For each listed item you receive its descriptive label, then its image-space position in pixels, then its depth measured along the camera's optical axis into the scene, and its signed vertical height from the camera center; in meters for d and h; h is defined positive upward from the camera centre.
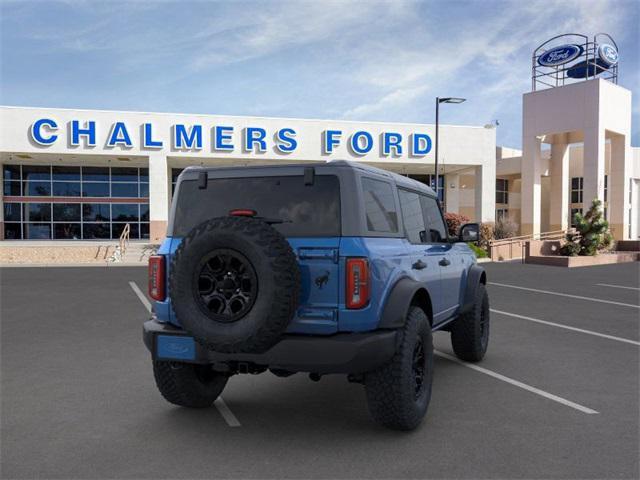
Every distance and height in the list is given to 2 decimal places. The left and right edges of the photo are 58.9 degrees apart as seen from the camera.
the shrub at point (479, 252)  25.18 -1.27
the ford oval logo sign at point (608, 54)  33.56 +10.22
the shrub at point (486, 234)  27.07 -0.52
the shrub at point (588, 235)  24.59 -0.47
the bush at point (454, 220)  25.62 +0.17
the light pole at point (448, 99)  24.44 +5.37
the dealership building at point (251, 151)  30.16 +4.09
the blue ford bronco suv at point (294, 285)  3.83 -0.44
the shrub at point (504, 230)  29.73 -0.33
